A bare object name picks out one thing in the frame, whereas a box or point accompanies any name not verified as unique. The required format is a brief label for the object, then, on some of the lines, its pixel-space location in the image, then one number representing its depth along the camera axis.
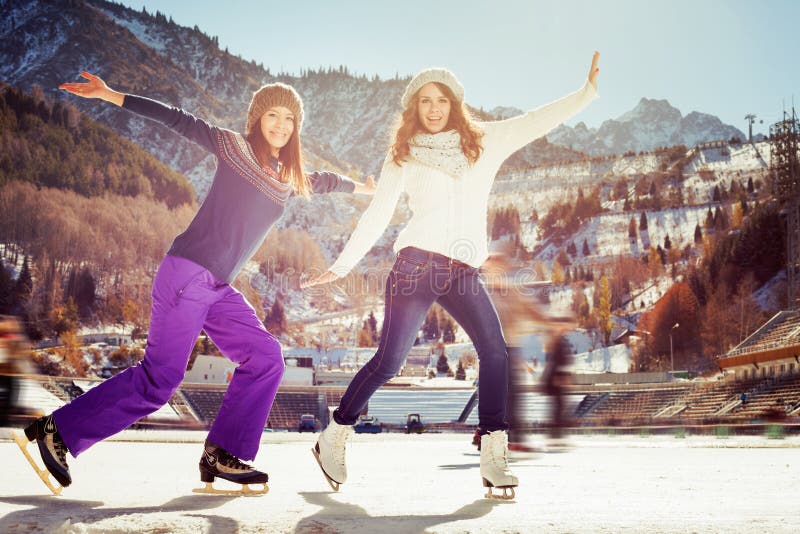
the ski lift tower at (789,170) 47.44
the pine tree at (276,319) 117.25
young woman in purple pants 2.94
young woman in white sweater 3.13
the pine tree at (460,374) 83.56
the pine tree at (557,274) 123.06
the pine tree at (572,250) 141.75
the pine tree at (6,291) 98.31
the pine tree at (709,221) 126.06
